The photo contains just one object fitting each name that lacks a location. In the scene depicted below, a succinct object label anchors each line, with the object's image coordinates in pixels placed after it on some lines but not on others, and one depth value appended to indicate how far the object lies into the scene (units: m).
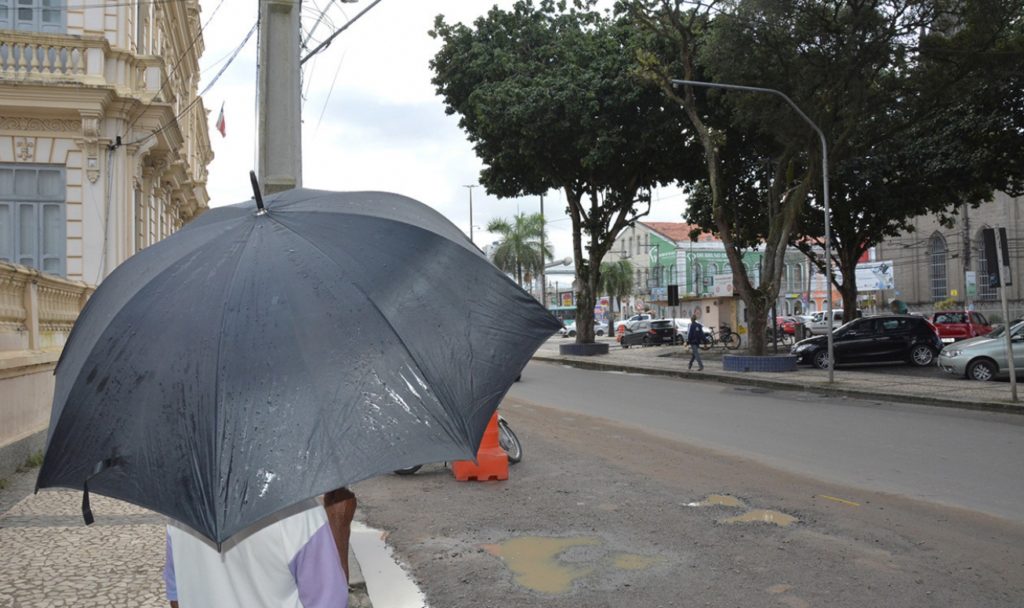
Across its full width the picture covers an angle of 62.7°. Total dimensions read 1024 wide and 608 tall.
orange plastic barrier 8.57
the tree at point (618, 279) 70.76
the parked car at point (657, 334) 41.50
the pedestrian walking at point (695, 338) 23.59
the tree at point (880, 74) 19.17
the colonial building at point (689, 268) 71.12
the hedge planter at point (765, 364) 22.50
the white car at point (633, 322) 48.30
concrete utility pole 6.17
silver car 17.80
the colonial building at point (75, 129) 14.18
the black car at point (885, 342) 23.53
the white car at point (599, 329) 61.77
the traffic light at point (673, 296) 31.44
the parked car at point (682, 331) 41.18
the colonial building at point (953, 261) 46.94
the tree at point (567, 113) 26.66
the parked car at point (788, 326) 42.88
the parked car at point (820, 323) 40.80
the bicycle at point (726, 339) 36.94
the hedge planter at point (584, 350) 34.09
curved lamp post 18.58
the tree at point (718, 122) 21.45
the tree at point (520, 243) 66.12
